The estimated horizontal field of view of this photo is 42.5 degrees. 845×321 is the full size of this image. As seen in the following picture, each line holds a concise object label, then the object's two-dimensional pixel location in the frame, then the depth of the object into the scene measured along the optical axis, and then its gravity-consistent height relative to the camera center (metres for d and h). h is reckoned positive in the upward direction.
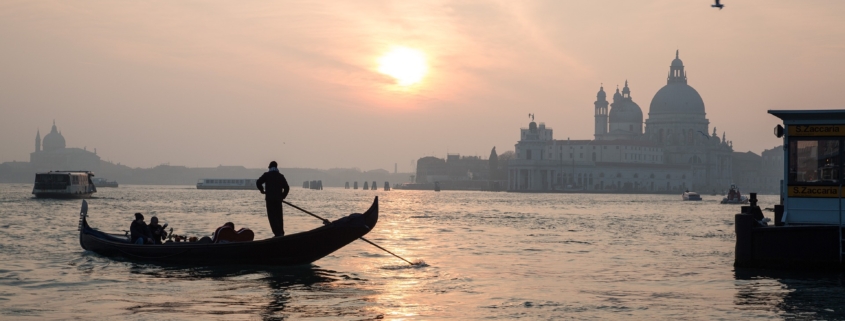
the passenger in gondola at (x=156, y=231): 25.25 -0.78
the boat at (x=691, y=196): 129.25 +1.82
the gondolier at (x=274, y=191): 22.75 +0.20
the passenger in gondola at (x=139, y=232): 25.02 -0.80
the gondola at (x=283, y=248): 22.69 -1.02
